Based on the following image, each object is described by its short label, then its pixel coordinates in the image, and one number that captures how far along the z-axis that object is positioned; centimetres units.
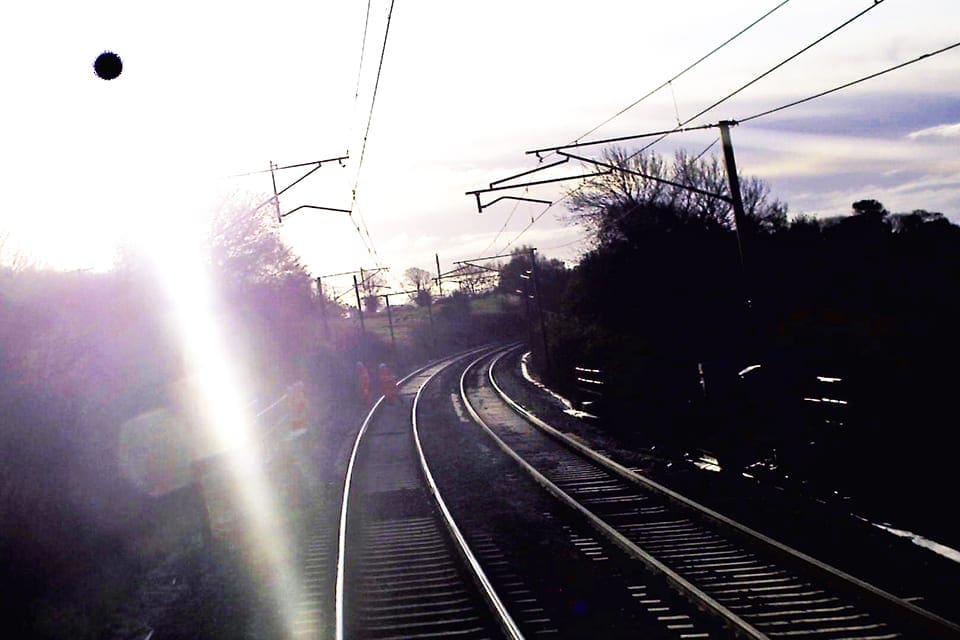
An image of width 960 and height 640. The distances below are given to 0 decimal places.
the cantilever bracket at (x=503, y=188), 2209
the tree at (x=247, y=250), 4097
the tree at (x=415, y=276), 14150
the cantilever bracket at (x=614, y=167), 1933
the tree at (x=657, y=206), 4103
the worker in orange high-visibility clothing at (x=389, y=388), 4053
